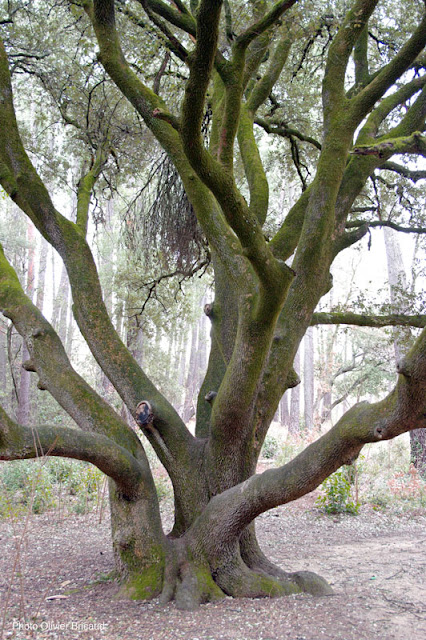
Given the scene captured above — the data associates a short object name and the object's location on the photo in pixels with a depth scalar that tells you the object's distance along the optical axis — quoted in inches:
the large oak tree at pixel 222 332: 120.7
